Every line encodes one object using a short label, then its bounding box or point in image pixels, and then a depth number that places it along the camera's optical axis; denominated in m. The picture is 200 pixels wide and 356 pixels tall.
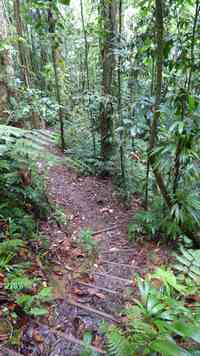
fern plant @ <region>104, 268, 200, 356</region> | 1.61
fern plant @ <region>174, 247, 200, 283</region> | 2.67
